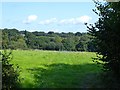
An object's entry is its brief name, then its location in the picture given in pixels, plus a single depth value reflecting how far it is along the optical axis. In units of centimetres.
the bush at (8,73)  597
